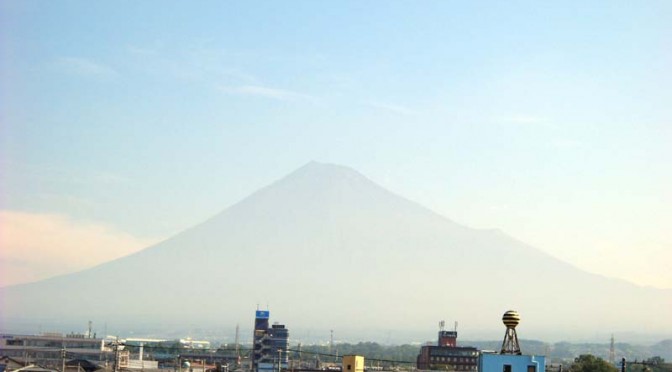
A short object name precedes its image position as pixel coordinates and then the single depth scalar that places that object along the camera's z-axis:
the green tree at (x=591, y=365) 169.12
